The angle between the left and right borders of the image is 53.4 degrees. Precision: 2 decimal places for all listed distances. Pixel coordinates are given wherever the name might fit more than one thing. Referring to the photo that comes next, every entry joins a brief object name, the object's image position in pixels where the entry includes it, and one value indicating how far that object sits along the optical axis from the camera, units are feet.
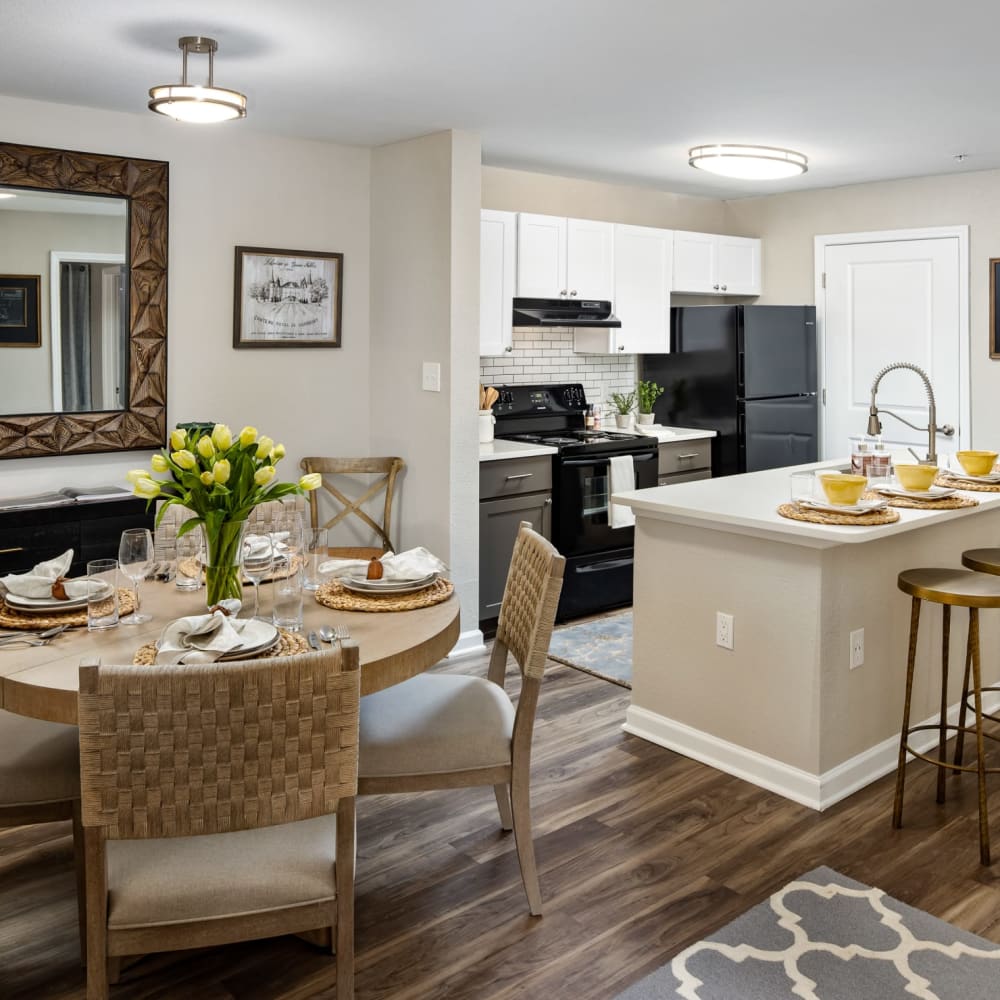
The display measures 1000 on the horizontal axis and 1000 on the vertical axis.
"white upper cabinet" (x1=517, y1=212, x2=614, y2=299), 16.76
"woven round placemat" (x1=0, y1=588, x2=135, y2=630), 7.52
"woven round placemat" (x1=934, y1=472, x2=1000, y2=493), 11.67
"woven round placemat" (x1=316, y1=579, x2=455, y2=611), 8.17
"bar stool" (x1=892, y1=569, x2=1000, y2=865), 8.96
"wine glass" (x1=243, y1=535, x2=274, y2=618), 7.87
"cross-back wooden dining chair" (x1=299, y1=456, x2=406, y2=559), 15.30
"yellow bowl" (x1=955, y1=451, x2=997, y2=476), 12.06
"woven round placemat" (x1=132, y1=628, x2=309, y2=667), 6.76
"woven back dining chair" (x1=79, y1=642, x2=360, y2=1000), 5.46
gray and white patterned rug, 7.16
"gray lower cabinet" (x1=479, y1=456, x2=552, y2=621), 15.66
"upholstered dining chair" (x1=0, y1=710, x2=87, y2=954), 6.95
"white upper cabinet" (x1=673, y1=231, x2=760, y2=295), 19.61
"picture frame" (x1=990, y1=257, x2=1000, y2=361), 17.58
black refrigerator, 18.95
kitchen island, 9.98
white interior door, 18.29
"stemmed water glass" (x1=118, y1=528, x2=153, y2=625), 7.97
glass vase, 7.80
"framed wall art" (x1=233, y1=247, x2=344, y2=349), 14.61
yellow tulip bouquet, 7.46
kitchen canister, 16.72
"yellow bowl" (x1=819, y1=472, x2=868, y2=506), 9.99
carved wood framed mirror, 12.59
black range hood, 16.79
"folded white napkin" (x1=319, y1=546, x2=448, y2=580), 8.70
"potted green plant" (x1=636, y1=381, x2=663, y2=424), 20.02
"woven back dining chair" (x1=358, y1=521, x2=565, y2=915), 7.72
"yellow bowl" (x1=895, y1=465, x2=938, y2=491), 10.98
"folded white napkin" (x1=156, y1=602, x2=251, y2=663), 6.61
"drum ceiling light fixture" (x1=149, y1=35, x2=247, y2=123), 9.90
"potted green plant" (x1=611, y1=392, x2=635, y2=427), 19.38
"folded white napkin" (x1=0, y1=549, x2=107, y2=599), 7.91
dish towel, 17.16
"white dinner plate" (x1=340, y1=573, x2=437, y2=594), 8.45
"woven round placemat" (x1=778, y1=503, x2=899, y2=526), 9.74
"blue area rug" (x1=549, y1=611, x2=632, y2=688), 14.19
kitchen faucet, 11.34
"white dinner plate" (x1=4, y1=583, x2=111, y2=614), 7.71
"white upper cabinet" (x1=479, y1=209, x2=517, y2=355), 16.12
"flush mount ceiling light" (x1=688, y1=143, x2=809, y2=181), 14.90
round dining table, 6.35
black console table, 12.10
